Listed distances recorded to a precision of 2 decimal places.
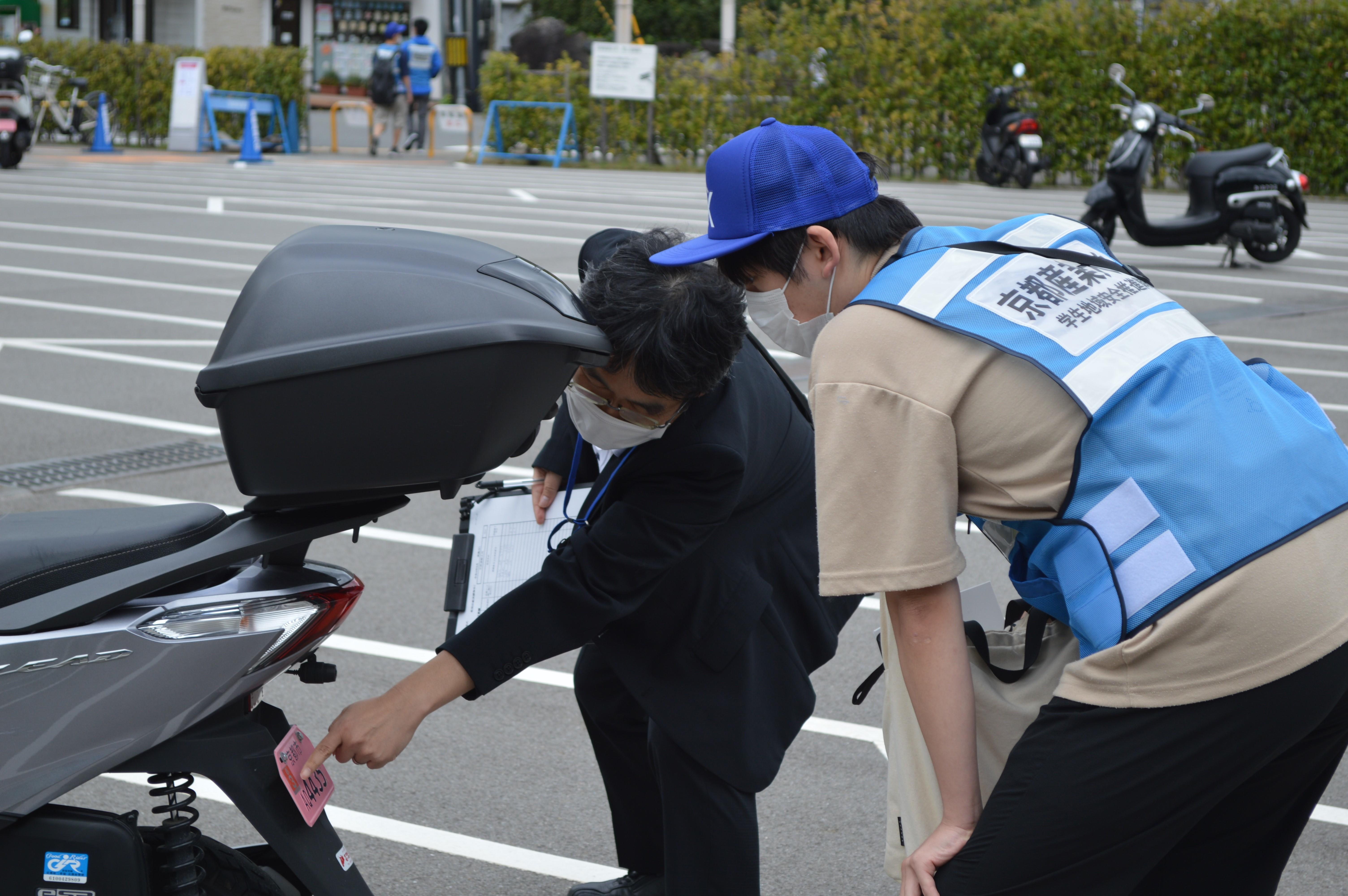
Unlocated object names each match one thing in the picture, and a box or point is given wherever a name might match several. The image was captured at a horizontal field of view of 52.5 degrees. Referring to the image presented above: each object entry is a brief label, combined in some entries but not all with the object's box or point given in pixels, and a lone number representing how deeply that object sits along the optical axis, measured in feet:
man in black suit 6.81
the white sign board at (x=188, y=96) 79.77
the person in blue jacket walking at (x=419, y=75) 79.30
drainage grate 18.35
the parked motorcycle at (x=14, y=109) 61.46
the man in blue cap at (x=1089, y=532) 5.17
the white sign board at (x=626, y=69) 74.43
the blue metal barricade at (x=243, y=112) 80.23
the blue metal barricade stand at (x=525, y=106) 76.79
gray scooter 5.58
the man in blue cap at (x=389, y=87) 77.87
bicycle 76.18
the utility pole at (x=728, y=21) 99.60
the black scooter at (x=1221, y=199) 38.50
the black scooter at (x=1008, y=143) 61.05
